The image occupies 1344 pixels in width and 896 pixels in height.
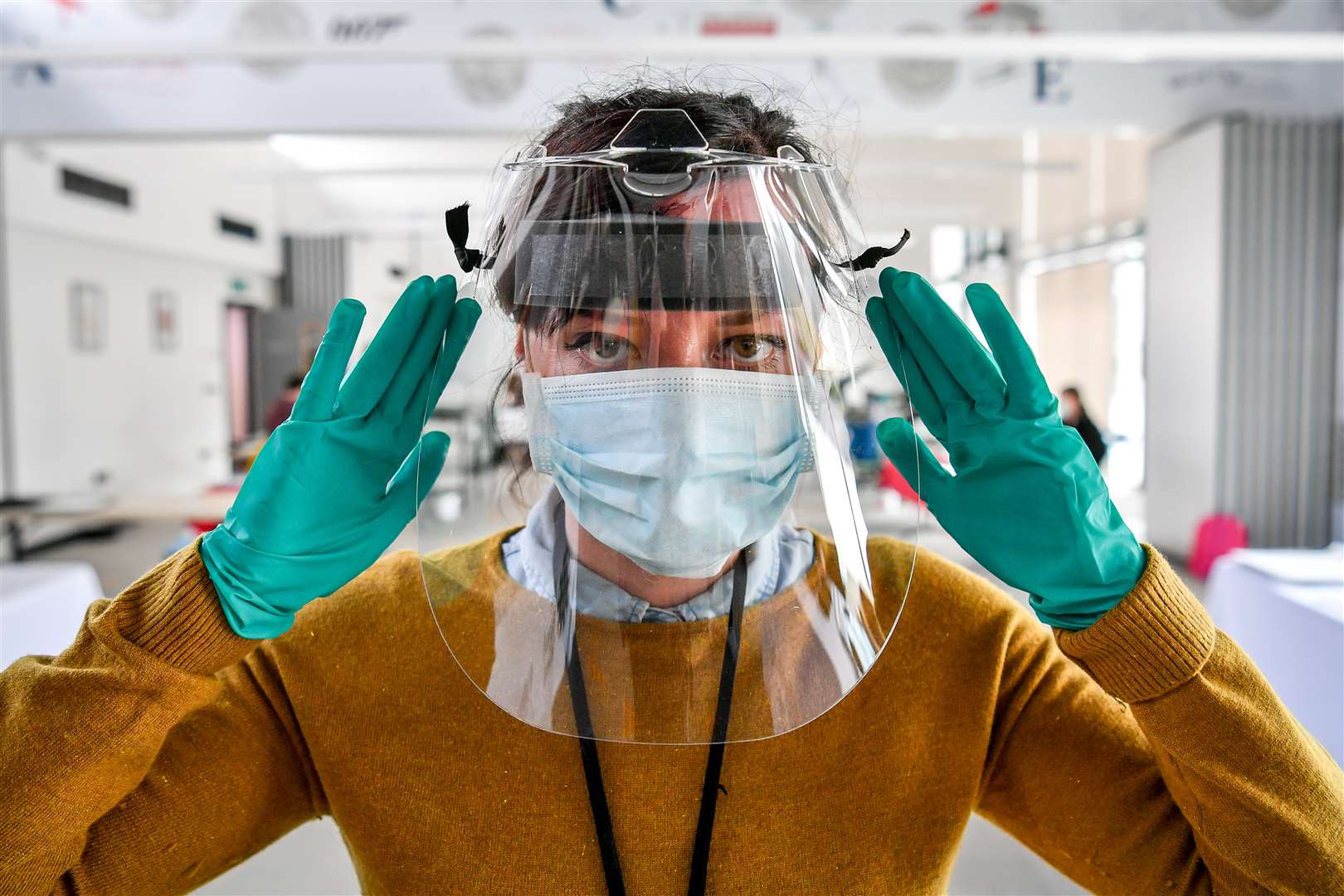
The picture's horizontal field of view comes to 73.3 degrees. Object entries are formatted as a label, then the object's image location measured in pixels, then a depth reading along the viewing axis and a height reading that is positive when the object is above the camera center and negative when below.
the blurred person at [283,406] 5.00 -0.07
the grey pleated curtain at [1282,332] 4.87 +0.33
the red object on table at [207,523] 3.78 -0.54
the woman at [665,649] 0.83 -0.26
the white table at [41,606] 1.86 -0.47
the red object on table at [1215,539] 4.80 -0.79
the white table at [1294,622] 1.50 -0.45
